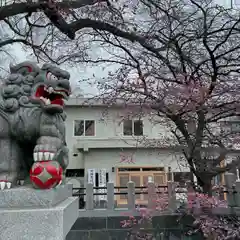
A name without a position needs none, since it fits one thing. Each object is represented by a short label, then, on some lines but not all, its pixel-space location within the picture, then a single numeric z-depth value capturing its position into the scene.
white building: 10.02
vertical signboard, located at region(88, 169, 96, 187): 9.88
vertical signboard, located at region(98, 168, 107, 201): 9.93
